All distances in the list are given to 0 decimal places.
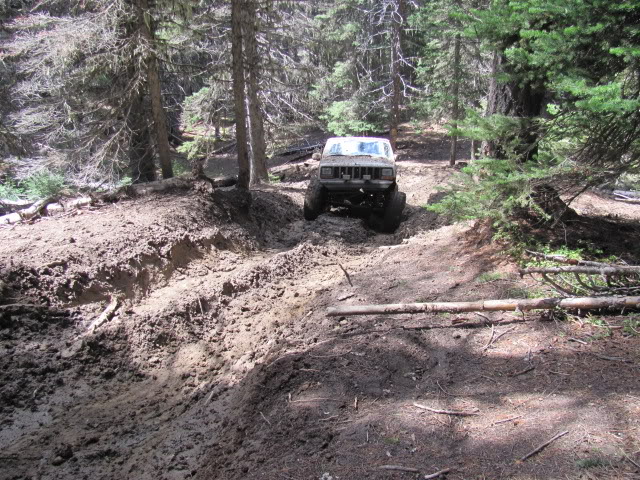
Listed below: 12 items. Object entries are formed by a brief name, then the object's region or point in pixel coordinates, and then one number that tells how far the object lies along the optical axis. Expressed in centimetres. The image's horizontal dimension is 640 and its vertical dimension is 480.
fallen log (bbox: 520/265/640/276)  433
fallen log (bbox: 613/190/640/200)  1478
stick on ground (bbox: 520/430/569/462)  277
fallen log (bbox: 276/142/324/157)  2622
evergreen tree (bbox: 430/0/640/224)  452
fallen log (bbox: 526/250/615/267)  492
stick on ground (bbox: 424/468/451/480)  275
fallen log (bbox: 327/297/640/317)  427
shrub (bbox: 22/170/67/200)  1091
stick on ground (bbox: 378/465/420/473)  285
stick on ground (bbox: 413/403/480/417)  339
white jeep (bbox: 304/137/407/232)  1051
